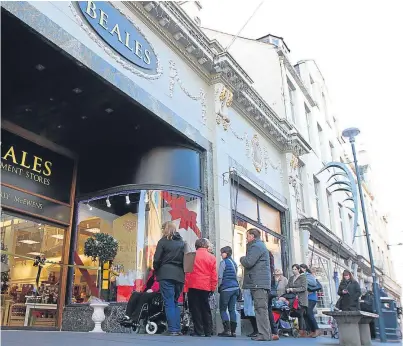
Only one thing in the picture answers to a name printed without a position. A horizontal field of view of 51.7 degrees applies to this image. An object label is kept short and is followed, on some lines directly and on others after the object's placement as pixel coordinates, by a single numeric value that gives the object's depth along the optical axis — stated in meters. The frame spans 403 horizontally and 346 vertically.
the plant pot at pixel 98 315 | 8.00
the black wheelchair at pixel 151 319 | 7.26
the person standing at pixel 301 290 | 9.73
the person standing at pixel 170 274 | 6.66
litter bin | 10.56
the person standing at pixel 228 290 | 8.03
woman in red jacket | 7.10
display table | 9.13
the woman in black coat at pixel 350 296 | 10.13
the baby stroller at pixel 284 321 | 9.55
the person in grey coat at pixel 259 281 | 6.94
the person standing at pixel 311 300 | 9.86
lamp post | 10.11
